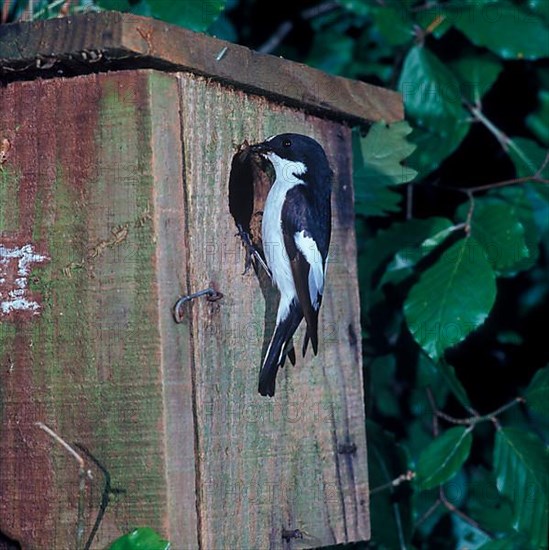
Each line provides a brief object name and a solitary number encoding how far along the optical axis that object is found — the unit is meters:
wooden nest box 2.86
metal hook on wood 2.87
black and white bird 3.17
